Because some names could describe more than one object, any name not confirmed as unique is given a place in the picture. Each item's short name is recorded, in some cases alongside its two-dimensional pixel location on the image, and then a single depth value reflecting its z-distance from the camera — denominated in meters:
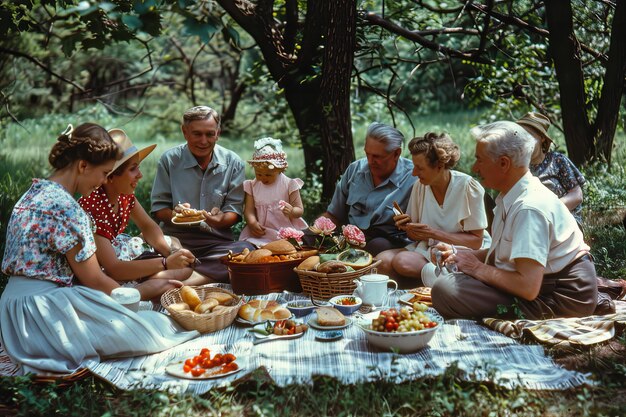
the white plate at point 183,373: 3.76
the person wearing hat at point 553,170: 5.55
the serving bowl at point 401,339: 3.95
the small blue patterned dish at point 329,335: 4.27
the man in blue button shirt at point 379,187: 5.70
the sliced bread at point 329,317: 4.43
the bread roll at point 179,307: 4.50
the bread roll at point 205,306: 4.54
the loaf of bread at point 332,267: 5.01
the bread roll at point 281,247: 5.40
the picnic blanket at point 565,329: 4.12
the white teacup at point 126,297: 4.29
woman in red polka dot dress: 4.79
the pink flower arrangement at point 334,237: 5.34
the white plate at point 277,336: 4.29
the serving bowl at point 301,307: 4.80
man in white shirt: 4.16
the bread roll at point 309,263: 5.15
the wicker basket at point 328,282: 5.01
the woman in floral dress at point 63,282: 3.85
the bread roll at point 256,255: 5.29
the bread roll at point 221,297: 4.80
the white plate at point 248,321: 4.57
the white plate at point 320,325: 4.40
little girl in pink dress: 5.84
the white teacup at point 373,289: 4.80
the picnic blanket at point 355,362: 3.68
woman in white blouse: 5.22
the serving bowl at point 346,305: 4.65
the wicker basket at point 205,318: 4.43
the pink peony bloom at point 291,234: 5.55
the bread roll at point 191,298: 4.65
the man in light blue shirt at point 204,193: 5.96
